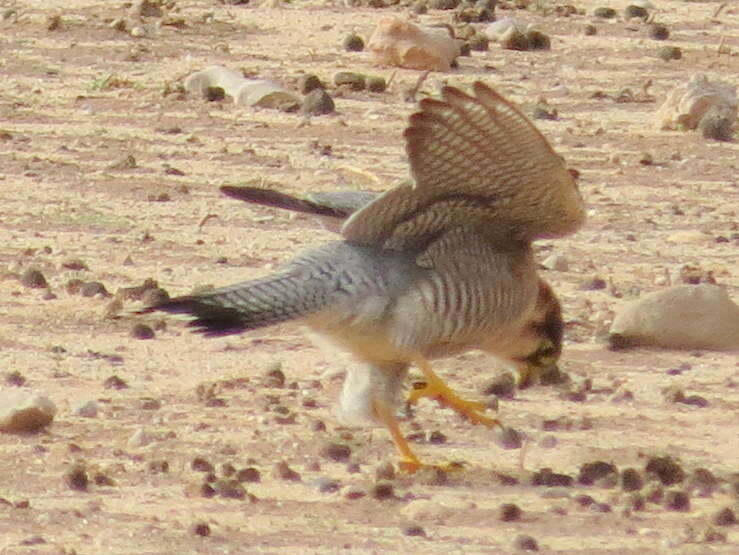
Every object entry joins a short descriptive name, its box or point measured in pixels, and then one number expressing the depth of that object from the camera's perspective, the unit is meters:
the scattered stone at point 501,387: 13.20
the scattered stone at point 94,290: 15.10
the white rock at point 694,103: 20.92
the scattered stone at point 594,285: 15.70
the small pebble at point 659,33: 25.41
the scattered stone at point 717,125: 20.47
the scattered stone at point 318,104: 21.31
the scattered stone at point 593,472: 11.45
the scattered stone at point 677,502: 10.97
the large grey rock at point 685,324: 14.21
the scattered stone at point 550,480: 11.45
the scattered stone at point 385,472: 11.48
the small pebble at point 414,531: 10.59
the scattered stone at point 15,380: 12.98
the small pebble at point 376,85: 22.27
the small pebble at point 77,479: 11.07
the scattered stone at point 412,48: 23.22
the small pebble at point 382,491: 11.12
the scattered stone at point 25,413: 11.93
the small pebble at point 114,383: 13.05
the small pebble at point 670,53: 24.39
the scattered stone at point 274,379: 13.26
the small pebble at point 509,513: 10.84
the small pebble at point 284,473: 11.39
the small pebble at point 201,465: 11.41
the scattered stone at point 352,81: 22.37
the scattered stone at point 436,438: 12.34
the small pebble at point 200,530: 10.37
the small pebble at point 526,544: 10.38
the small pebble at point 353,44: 24.37
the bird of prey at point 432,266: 10.74
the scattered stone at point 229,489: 11.02
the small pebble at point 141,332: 14.25
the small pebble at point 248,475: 11.31
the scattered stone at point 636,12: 26.56
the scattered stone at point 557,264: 16.22
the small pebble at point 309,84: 22.09
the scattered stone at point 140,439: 11.89
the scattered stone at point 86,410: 12.43
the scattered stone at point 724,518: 10.69
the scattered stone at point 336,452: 11.80
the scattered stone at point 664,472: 11.43
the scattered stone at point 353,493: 11.15
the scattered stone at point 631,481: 11.30
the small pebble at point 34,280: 15.30
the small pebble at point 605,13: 26.70
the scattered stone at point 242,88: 21.72
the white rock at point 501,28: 25.09
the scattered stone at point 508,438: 12.17
